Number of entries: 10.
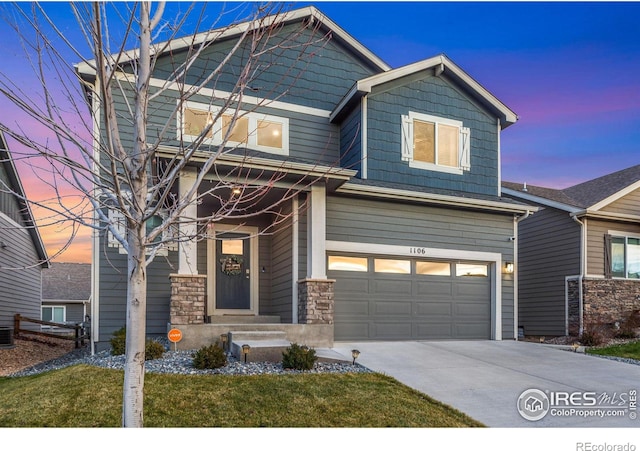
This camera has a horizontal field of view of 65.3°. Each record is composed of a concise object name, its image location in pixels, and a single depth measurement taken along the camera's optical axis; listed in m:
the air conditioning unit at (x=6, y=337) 12.59
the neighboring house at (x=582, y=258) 13.38
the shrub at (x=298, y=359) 6.85
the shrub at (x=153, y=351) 7.19
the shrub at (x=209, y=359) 6.67
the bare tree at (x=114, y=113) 3.58
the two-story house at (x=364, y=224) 9.41
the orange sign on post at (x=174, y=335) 7.69
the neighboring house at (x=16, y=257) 14.31
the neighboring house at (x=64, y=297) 23.58
